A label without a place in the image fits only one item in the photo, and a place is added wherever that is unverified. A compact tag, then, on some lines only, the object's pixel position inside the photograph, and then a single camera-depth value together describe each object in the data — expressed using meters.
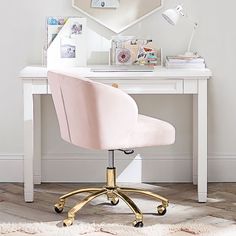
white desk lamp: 4.43
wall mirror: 4.75
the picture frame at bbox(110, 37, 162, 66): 4.65
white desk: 4.24
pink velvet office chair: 3.75
